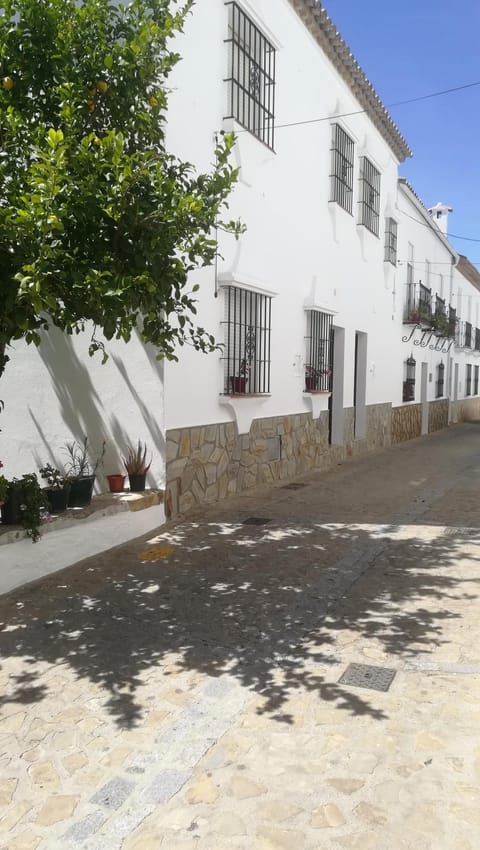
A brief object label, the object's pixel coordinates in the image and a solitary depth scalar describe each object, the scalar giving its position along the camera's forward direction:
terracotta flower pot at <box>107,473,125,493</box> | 6.38
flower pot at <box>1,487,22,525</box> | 4.84
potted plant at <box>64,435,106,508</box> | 5.58
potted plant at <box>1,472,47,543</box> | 4.82
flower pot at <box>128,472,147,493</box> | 6.42
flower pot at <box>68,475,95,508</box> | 5.56
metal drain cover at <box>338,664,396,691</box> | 3.32
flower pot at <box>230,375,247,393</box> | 8.03
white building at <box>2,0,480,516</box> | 6.54
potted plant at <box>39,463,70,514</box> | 5.35
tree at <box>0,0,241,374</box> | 3.20
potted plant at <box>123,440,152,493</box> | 6.41
